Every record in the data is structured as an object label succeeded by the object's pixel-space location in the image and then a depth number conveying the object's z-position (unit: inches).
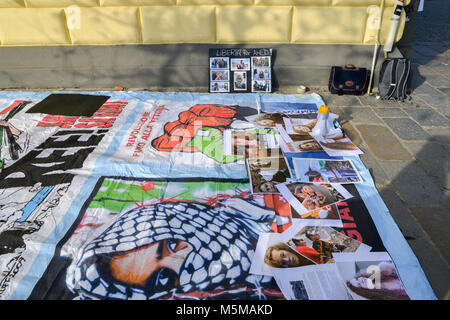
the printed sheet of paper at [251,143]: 83.3
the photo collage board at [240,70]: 118.5
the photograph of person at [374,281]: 48.7
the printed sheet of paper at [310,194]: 66.1
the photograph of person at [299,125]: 93.3
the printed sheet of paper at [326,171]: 73.7
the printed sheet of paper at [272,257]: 52.9
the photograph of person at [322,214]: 63.2
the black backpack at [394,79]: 111.8
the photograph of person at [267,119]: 97.3
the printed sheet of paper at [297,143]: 84.8
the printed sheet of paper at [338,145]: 83.9
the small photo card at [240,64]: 119.6
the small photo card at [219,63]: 119.3
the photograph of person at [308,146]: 84.7
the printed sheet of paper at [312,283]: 48.5
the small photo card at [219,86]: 121.3
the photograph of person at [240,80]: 120.5
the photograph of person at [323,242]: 55.2
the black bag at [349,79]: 116.9
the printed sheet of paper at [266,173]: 71.2
